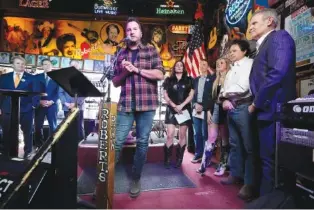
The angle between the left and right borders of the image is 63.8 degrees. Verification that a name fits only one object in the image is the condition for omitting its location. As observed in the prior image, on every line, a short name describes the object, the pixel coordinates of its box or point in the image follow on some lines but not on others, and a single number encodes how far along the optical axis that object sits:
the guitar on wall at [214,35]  5.43
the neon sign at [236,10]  3.90
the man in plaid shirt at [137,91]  2.51
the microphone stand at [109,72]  2.21
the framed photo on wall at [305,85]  2.53
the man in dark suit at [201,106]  4.36
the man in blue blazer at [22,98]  4.18
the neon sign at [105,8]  7.47
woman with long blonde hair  3.63
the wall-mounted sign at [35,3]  7.33
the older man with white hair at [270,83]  2.11
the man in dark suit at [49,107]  5.05
